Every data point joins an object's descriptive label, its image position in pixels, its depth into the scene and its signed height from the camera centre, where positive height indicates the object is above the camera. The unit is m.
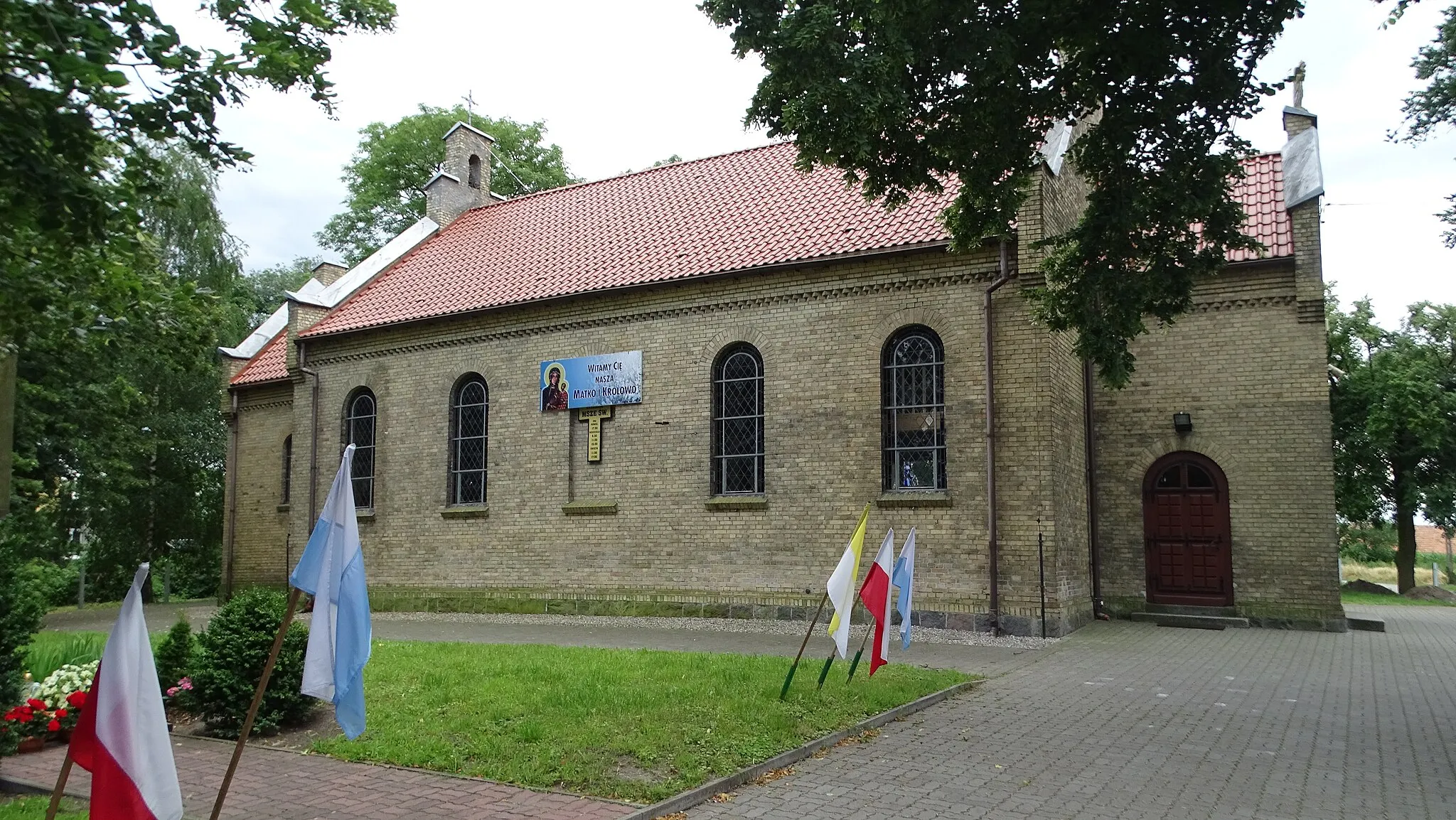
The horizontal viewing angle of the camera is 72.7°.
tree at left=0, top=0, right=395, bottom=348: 4.86 +2.11
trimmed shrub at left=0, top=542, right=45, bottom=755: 6.64 -0.88
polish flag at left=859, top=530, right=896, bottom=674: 8.79 -0.87
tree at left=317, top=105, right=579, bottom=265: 36.06 +11.90
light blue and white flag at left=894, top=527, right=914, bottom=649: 9.24 -0.72
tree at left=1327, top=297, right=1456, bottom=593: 28.50 +2.04
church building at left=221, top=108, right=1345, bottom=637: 14.70 +1.17
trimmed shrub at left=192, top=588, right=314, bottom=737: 8.00 -1.44
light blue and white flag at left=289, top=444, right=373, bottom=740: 5.07 -0.59
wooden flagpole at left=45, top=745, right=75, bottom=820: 4.43 -1.31
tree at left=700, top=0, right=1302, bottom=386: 8.80 +3.69
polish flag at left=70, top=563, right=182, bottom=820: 4.21 -1.05
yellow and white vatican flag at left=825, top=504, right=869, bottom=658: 8.46 -0.80
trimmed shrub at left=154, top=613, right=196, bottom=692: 8.79 -1.43
